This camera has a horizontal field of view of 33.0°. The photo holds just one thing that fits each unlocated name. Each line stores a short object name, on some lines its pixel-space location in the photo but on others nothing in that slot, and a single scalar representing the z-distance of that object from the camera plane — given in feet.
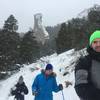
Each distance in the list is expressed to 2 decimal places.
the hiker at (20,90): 19.53
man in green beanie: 4.67
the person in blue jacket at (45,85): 11.35
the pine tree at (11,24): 82.19
